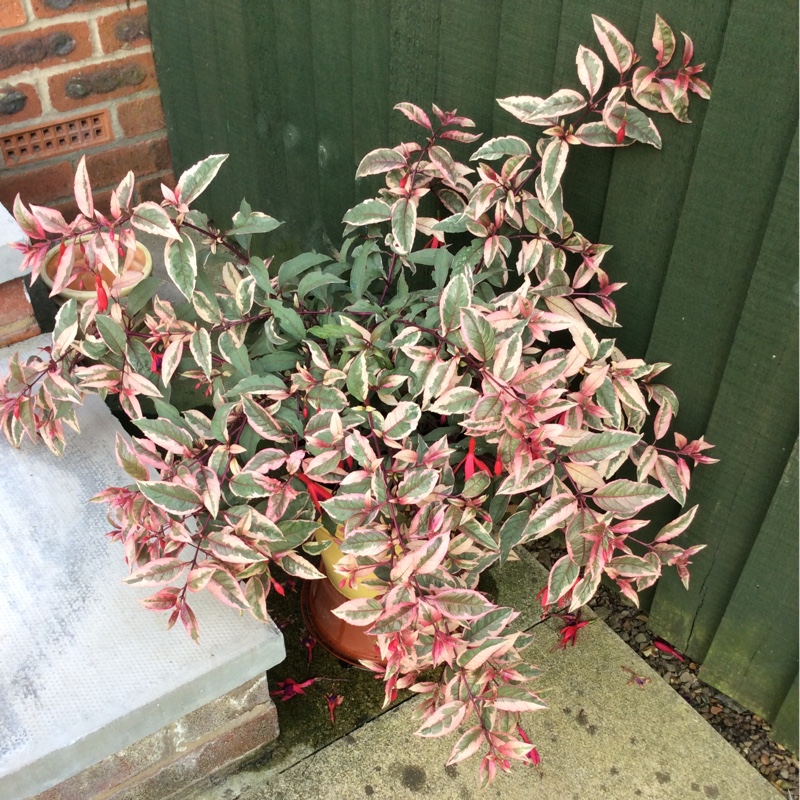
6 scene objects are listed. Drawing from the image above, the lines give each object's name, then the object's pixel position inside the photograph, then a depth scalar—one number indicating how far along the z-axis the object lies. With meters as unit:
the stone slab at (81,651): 1.28
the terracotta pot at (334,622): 1.64
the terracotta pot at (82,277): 2.16
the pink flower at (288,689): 1.68
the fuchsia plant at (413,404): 1.27
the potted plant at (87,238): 1.36
